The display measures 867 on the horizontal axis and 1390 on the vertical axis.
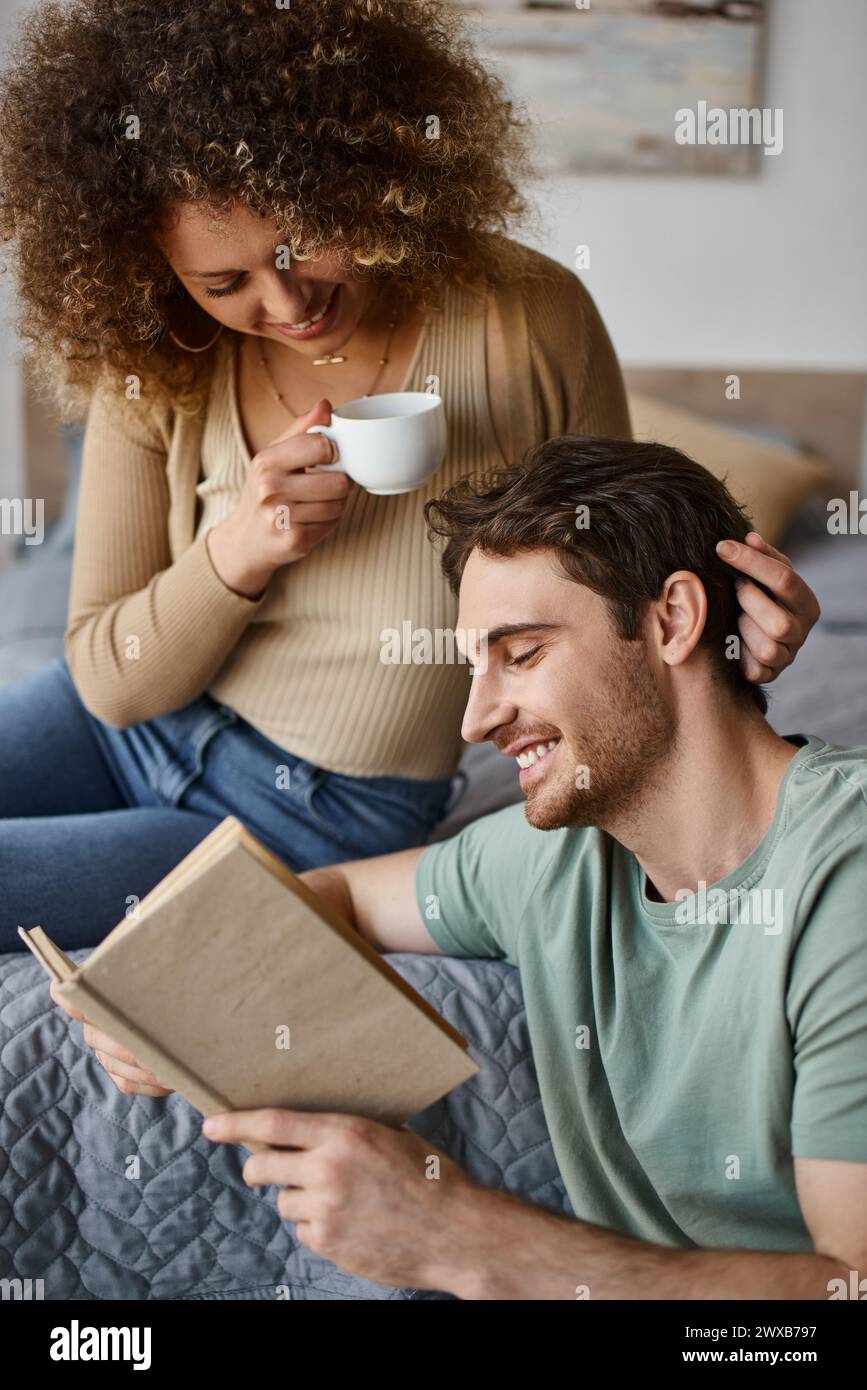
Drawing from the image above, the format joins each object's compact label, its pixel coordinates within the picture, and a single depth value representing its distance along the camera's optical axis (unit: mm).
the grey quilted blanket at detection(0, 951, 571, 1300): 1136
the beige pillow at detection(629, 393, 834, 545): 2914
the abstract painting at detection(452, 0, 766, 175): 3029
